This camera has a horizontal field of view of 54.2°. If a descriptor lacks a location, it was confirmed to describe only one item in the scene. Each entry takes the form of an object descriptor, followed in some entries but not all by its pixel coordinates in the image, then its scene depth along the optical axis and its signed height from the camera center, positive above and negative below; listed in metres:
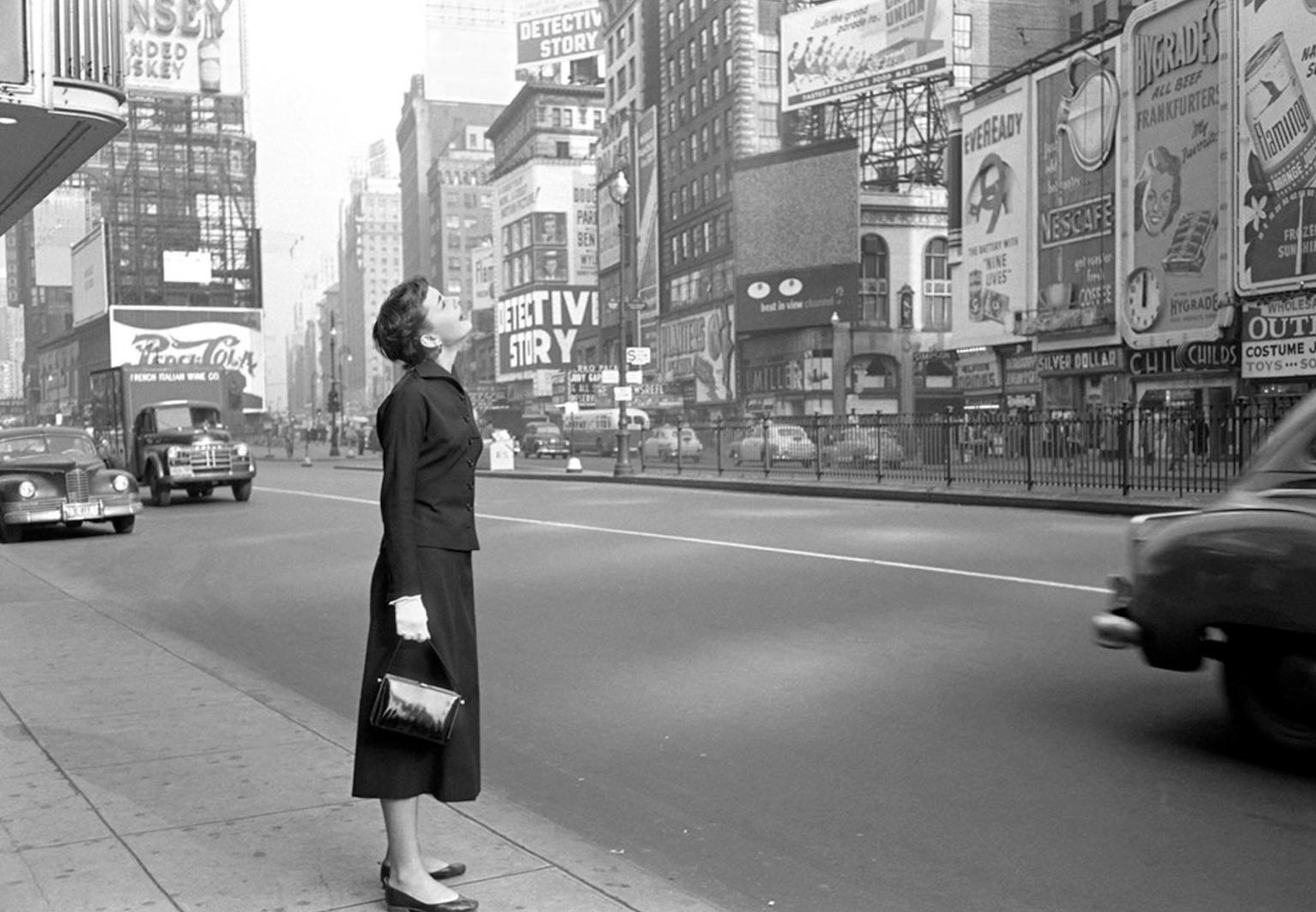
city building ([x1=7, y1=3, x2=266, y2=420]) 98.94 +14.31
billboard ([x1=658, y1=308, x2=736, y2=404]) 78.44 +4.50
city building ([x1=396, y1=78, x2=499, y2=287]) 188.62 +32.52
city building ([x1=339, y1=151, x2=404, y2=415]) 178.25 +5.24
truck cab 26.56 -0.52
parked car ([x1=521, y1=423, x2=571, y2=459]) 56.66 -0.83
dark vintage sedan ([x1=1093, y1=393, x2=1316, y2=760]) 5.32 -0.76
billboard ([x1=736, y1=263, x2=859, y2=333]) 69.75 +6.93
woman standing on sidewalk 3.91 -0.46
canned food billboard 30.47 +6.60
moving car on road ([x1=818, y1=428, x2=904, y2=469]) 27.53 -0.61
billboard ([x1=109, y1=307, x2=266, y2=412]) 97.88 +6.82
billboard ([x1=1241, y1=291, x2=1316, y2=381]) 31.45 +2.03
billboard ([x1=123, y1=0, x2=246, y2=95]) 79.00 +24.22
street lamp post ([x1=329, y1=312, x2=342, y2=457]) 63.28 +1.13
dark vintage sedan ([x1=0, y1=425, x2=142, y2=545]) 18.31 -0.83
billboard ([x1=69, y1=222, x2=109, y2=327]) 98.56 +12.03
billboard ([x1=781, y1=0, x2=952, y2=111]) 61.78 +18.77
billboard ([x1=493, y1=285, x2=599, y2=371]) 124.50 +9.98
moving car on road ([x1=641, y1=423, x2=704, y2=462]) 37.72 -0.68
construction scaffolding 100.94 +18.31
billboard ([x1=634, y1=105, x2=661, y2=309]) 91.81 +15.46
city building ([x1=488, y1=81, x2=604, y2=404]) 125.00 +19.01
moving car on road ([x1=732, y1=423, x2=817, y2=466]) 31.27 -0.59
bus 59.75 -0.26
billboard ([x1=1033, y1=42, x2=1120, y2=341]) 41.06 +7.52
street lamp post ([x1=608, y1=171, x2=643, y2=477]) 34.84 +0.55
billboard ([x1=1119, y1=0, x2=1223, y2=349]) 35.56 +7.04
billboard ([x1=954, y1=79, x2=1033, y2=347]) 46.28 +7.56
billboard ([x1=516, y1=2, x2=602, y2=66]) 156.00 +47.74
